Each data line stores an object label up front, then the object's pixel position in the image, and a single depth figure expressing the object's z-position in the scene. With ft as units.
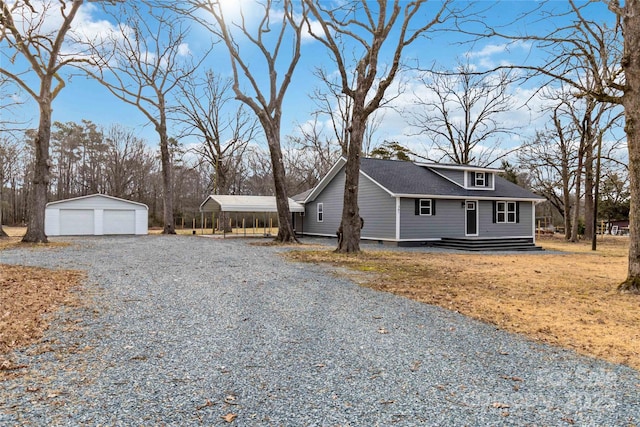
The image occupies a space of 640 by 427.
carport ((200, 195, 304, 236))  71.20
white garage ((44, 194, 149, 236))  71.46
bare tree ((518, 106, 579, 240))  82.74
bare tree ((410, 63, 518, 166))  92.58
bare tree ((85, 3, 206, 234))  72.95
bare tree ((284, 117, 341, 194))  116.26
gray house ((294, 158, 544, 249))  60.95
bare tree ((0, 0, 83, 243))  50.72
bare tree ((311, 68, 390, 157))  95.55
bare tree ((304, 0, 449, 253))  42.45
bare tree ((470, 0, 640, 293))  23.66
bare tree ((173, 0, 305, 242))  58.34
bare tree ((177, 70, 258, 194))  98.94
